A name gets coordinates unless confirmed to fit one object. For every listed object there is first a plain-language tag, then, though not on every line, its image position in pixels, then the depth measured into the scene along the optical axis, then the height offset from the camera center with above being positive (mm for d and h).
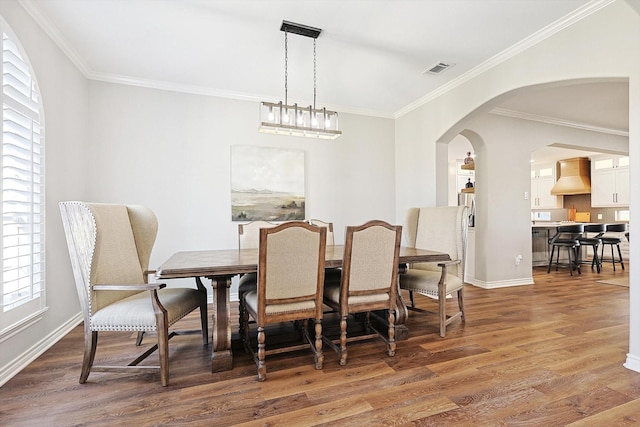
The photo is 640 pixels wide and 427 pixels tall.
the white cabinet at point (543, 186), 8875 +833
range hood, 7965 +968
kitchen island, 6445 -598
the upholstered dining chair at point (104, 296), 1957 -544
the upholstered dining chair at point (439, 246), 2846 -347
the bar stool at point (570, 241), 5848 -513
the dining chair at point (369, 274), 2252 -439
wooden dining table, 2014 -380
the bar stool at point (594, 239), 5901 -468
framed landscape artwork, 4078 +416
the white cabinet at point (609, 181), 7293 +814
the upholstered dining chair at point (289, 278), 1984 -421
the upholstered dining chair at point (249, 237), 3044 -240
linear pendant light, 2686 +876
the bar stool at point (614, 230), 5984 -309
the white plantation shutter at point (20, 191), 2053 +170
